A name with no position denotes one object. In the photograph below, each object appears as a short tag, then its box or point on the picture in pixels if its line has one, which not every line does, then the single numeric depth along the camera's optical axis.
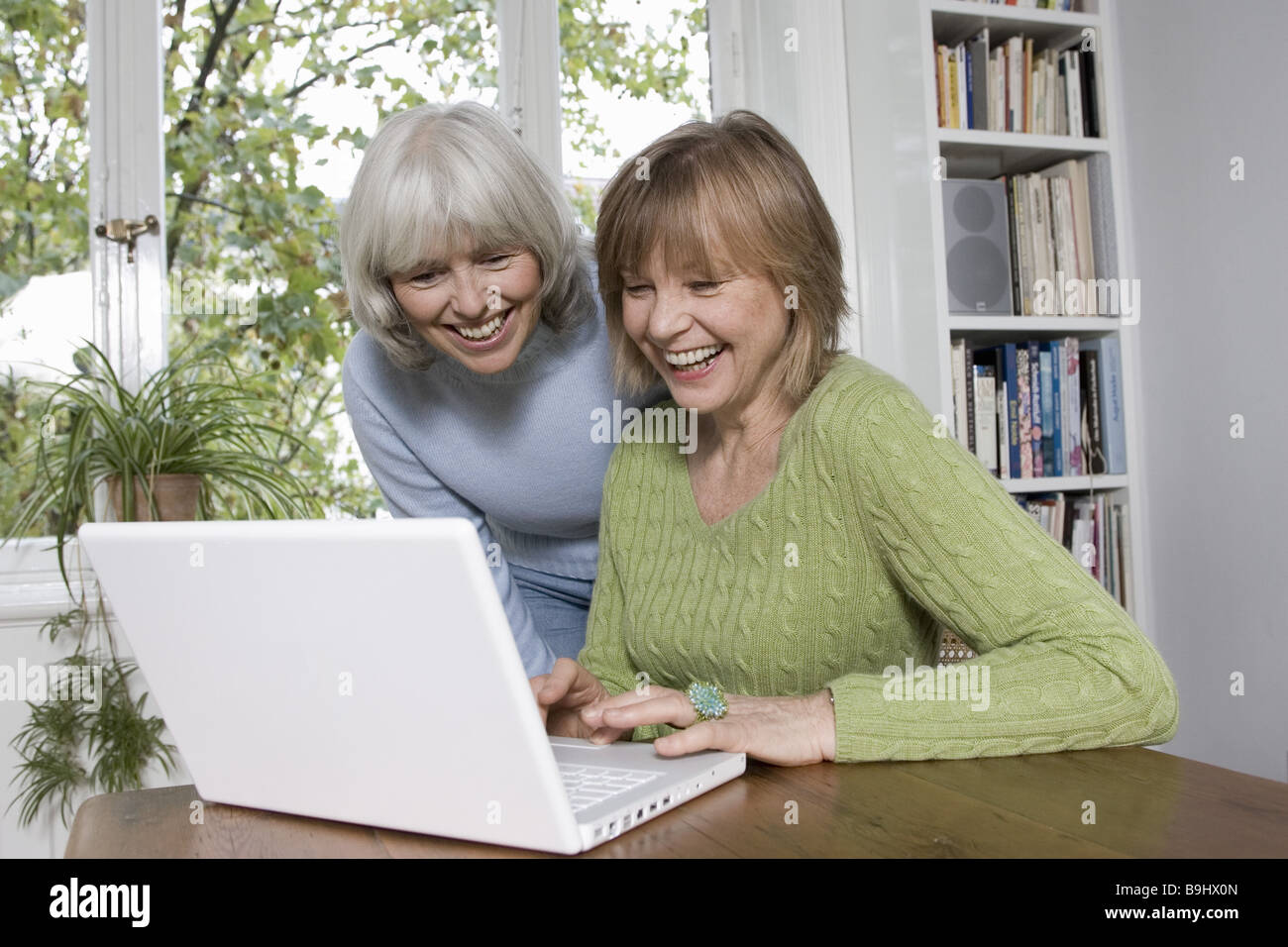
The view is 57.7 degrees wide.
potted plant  2.44
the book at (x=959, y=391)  2.71
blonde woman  0.99
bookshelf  2.67
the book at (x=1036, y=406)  2.78
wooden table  0.75
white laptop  0.69
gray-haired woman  1.44
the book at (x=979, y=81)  2.77
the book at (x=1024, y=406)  2.77
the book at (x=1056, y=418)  2.79
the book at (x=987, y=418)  2.73
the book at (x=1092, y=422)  2.81
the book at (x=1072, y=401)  2.80
